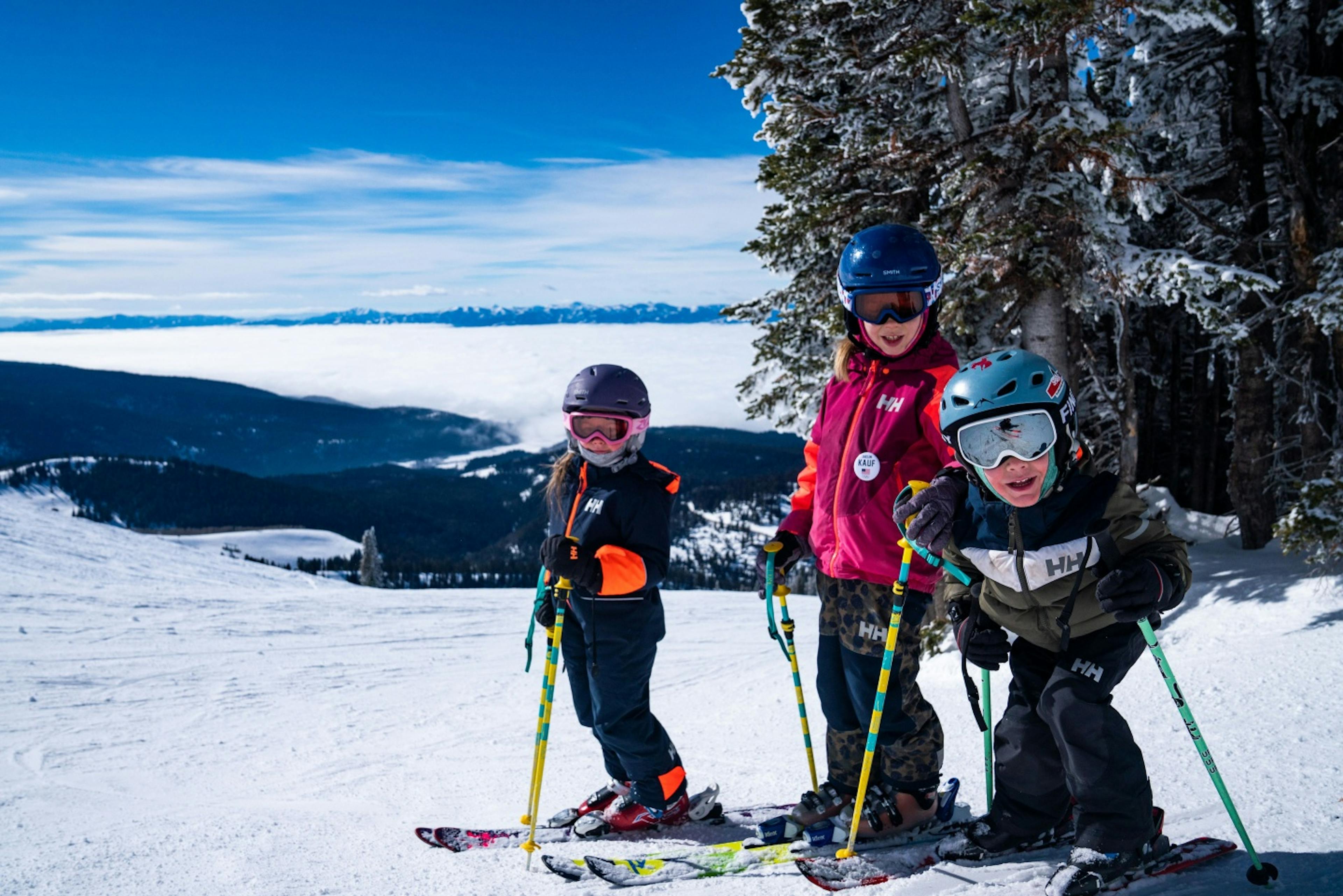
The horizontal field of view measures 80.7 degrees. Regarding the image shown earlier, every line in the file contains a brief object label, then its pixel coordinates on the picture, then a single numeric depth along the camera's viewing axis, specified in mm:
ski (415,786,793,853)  4160
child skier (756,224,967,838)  3459
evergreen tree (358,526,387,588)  36188
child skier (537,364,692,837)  3816
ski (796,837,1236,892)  2941
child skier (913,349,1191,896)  2752
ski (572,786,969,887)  3490
